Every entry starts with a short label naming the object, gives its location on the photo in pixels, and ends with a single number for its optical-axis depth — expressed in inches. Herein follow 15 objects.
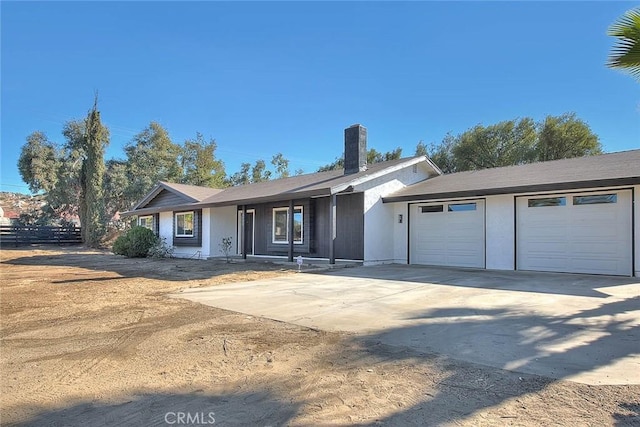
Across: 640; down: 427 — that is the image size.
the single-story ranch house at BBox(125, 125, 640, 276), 394.6
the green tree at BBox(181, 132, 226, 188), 1402.6
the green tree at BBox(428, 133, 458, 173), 1259.8
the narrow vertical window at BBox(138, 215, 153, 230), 884.0
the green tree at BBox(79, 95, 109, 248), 1011.9
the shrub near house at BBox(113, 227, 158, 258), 714.2
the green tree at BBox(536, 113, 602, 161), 1041.5
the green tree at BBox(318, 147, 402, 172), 1451.8
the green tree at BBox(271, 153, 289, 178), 1768.0
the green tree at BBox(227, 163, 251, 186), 1678.2
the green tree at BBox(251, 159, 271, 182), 1706.4
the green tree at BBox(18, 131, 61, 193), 1131.3
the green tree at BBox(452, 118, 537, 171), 1122.7
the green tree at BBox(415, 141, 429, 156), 1322.6
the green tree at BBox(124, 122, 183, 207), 1275.8
